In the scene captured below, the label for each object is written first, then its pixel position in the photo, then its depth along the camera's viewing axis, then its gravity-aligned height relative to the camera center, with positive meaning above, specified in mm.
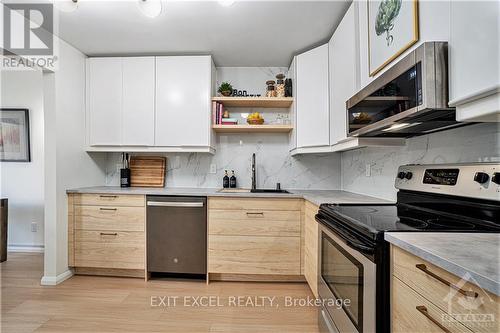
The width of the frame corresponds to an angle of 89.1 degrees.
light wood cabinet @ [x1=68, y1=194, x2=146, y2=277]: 2500 -661
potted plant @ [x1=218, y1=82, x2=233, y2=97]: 2812 +841
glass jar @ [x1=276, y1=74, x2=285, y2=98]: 2742 +864
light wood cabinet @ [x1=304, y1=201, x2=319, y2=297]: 1963 -671
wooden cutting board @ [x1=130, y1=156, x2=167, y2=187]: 3000 -71
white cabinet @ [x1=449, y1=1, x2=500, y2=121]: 741 +335
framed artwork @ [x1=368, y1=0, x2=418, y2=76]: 1146 +685
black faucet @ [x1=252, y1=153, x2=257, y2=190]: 2896 -173
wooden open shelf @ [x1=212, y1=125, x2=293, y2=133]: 2688 +401
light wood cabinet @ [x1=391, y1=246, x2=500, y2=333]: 559 -350
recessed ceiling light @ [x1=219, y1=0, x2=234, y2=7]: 1579 +1018
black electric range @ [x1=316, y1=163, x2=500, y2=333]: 945 -252
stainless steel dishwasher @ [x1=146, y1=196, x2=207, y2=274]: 2447 -675
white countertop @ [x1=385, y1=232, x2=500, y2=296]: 551 -240
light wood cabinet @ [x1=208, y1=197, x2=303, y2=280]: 2404 -684
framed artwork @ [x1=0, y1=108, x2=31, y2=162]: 3287 +392
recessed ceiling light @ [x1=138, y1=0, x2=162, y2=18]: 1543 +972
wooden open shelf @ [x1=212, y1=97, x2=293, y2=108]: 2709 +703
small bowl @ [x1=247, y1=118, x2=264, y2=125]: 2785 +481
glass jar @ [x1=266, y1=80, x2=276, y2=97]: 2789 +850
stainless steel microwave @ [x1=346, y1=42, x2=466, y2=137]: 953 +298
